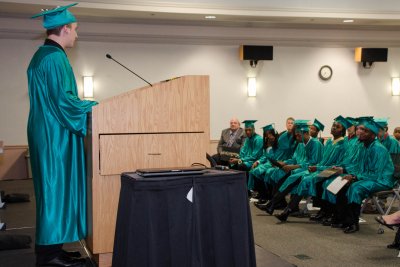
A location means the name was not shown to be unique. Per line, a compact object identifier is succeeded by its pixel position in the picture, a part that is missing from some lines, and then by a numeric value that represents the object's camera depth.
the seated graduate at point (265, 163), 7.70
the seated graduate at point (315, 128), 7.27
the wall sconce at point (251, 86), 11.82
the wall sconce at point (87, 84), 10.88
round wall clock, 12.30
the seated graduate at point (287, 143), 7.45
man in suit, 9.59
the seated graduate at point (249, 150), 8.48
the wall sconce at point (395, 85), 12.80
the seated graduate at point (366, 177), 5.73
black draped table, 2.37
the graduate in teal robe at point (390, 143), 7.29
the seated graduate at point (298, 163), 6.75
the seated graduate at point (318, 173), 6.39
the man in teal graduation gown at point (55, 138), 3.17
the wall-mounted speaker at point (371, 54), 12.26
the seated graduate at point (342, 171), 6.09
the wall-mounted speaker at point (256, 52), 11.56
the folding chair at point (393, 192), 5.64
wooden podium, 3.11
